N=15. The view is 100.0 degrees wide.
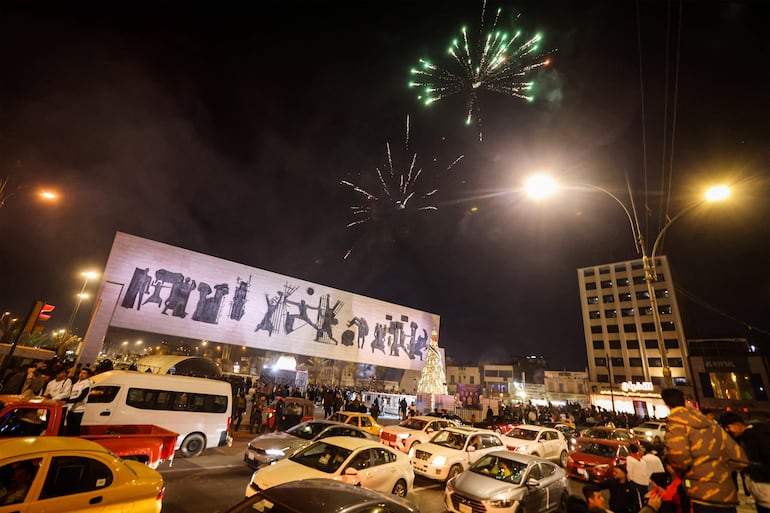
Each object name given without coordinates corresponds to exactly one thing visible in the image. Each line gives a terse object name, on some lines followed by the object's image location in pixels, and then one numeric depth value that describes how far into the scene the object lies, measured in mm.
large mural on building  23594
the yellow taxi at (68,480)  3742
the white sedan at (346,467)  6578
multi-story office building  59175
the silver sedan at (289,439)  9234
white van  10359
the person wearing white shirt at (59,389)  8938
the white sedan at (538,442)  13125
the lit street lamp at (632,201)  9220
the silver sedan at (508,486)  6949
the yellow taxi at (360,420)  13637
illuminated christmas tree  32844
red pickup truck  6223
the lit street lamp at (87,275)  23603
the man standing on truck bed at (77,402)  8273
